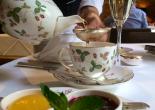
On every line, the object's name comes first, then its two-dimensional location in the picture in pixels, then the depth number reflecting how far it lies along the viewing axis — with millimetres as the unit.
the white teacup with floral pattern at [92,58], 600
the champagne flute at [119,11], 836
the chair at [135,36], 1222
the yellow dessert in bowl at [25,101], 424
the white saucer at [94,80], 600
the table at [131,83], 581
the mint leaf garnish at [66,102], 308
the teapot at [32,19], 626
